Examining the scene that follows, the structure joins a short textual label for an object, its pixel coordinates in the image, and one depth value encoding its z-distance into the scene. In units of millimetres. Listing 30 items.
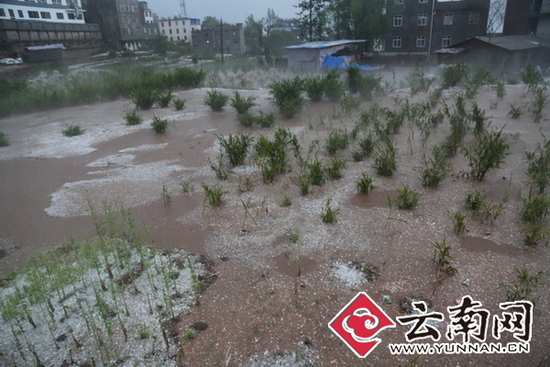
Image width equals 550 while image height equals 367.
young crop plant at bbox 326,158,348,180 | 5590
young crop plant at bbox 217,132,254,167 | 6270
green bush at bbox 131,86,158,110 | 11310
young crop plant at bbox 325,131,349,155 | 6657
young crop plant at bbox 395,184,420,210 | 4547
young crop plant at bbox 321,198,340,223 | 4324
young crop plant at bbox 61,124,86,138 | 8898
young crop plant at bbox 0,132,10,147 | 8406
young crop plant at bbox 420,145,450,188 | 5094
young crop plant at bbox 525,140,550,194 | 4781
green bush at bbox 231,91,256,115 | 10211
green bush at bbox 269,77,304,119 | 9812
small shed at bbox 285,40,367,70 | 21344
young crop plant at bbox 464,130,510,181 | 5207
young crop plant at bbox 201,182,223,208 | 4840
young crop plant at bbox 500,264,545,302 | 2953
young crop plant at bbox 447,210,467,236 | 3959
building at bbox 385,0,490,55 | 23969
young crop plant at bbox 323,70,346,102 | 11055
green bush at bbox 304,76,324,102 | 11250
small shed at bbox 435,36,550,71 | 18016
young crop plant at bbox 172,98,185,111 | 11188
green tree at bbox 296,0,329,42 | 29328
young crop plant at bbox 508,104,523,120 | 8430
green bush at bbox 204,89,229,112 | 10766
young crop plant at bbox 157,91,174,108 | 11539
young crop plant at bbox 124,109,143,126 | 9734
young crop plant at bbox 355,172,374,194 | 5012
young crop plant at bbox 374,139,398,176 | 5598
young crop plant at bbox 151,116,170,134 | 8711
